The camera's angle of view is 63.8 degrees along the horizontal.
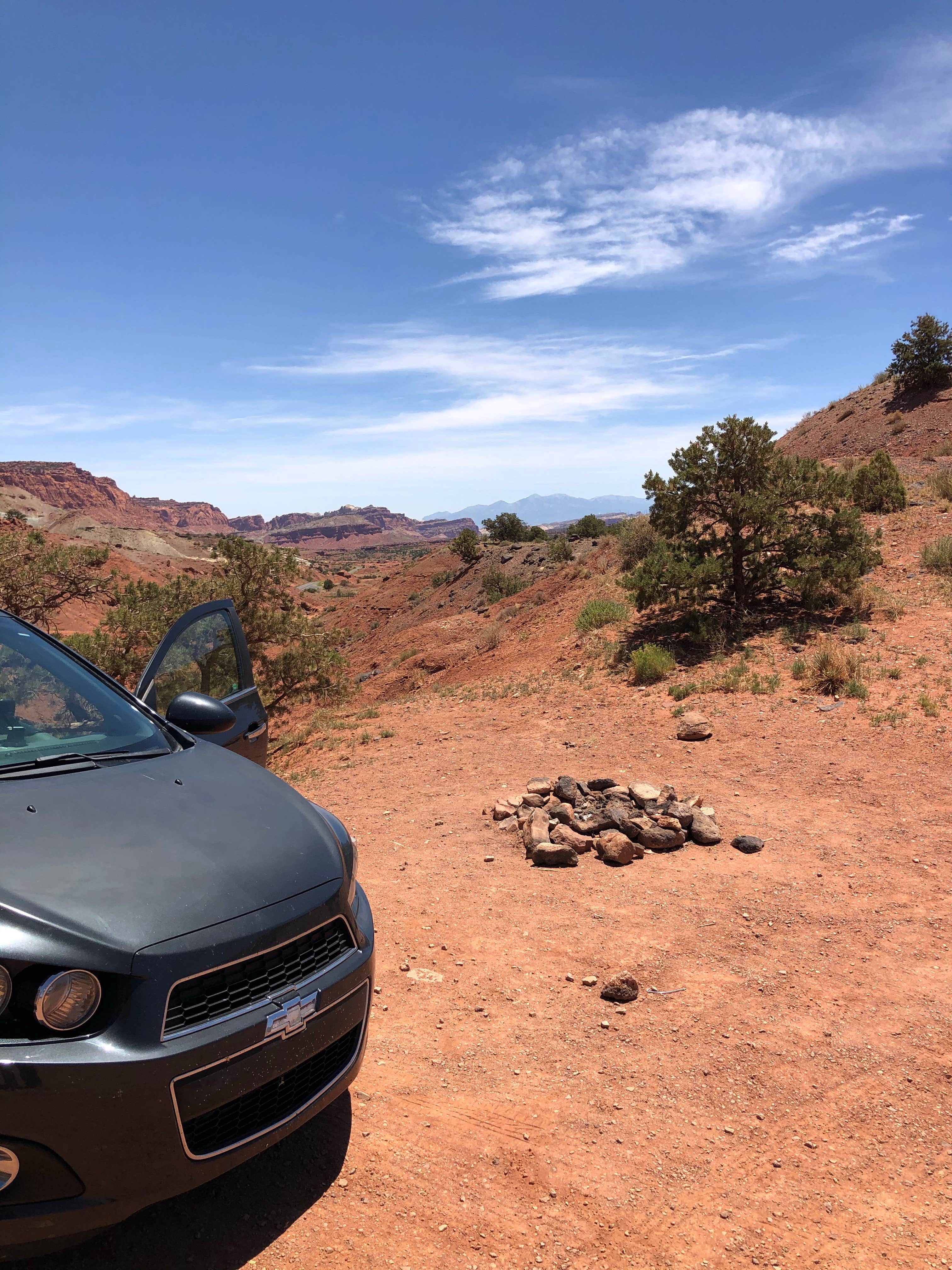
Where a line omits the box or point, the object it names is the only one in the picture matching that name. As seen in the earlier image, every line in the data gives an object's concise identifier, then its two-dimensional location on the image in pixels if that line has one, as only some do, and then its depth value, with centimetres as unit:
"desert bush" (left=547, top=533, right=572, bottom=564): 2631
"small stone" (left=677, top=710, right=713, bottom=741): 898
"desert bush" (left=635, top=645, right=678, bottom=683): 1154
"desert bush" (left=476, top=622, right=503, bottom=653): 1816
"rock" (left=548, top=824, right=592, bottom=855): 585
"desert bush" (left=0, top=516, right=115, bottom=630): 1478
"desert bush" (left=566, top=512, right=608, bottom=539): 3152
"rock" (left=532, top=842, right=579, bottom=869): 566
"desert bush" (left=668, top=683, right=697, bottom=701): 1054
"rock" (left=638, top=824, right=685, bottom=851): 586
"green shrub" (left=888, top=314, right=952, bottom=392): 2644
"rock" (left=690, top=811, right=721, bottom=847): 596
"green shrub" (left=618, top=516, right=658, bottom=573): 1889
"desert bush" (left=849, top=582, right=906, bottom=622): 1214
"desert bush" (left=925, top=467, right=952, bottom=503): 1623
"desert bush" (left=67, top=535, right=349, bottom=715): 1395
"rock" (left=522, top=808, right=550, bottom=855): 591
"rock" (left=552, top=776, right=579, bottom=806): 660
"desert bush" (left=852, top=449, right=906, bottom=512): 1592
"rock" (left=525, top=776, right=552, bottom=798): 687
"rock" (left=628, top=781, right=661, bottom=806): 639
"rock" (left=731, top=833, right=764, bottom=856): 579
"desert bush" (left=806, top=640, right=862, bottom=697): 977
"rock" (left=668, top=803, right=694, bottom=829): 608
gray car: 181
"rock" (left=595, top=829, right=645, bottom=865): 564
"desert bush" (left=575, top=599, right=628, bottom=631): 1470
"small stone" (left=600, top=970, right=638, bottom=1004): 389
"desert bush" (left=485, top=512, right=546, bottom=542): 3953
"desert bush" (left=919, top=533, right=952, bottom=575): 1308
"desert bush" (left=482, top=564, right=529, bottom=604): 2589
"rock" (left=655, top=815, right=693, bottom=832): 599
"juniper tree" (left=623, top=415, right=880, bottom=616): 1251
